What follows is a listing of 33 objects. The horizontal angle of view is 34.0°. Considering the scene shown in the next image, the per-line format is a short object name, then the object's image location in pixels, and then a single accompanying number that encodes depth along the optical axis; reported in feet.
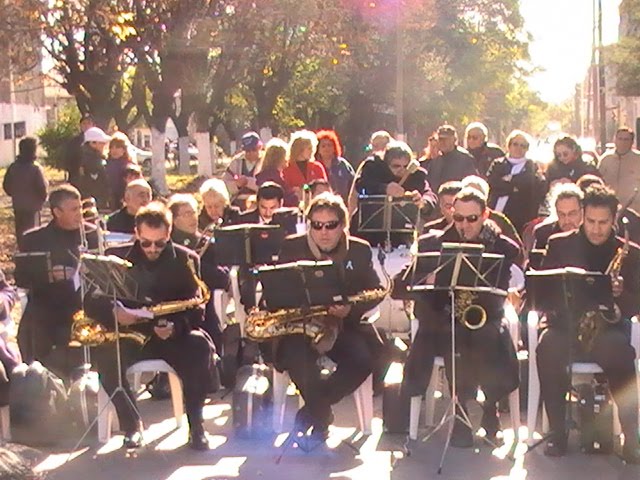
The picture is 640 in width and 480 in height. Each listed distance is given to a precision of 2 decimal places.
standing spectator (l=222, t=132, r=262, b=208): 32.37
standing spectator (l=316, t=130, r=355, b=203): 34.73
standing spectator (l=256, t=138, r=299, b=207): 30.76
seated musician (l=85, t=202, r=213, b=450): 19.75
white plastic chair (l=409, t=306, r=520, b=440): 19.89
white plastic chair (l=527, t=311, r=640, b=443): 19.45
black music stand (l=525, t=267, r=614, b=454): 18.37
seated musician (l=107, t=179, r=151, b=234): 26.81
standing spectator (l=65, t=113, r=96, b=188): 42.32
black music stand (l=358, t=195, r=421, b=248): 25.09
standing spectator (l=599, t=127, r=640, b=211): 36.11
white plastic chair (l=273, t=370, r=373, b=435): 20.45
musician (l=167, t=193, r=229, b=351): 24.52
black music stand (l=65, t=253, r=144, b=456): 18.13
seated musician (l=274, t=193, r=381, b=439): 19.62
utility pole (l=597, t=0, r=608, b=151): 96.78
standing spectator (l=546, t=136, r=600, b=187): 31.01
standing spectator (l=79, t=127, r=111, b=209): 39.37
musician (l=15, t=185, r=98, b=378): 22.53
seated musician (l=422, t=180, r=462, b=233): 23.66
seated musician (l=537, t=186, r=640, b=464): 18.84
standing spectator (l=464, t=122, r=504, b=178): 37.09
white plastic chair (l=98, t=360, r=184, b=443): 20.08
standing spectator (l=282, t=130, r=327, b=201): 31.40
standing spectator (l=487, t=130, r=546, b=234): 31.73
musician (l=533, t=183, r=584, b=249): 22.50
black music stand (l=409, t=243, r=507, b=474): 17.74
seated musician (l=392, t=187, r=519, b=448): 19.40
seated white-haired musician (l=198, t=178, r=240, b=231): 27.20
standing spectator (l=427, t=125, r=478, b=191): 33.04
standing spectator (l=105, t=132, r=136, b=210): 35.70
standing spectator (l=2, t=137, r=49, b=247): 41.70
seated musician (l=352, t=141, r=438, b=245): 28.04
